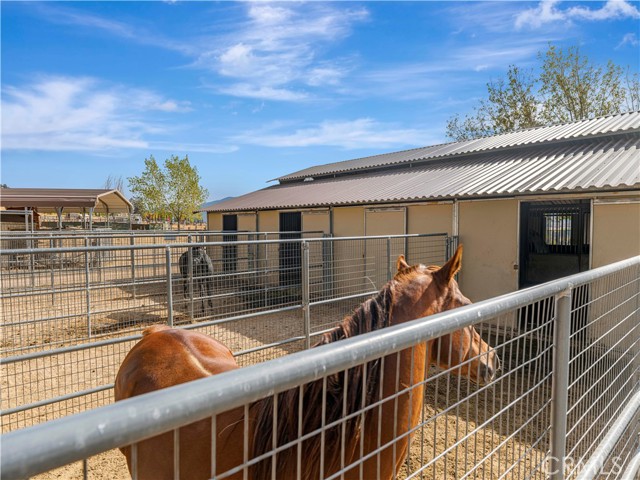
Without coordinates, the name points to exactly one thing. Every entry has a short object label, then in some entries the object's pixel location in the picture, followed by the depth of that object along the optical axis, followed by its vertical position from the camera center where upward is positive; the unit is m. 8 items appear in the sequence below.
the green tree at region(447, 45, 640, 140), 18.91 +5.97
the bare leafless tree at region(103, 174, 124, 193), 59.42 +5.00
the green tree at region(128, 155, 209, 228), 30.59 +2.37
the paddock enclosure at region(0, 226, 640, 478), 0.55 -0.68
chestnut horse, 1.37 -0.74
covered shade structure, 13.34 +0.76
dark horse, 6.69 -1.13
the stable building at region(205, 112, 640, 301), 5.97 +0.26
